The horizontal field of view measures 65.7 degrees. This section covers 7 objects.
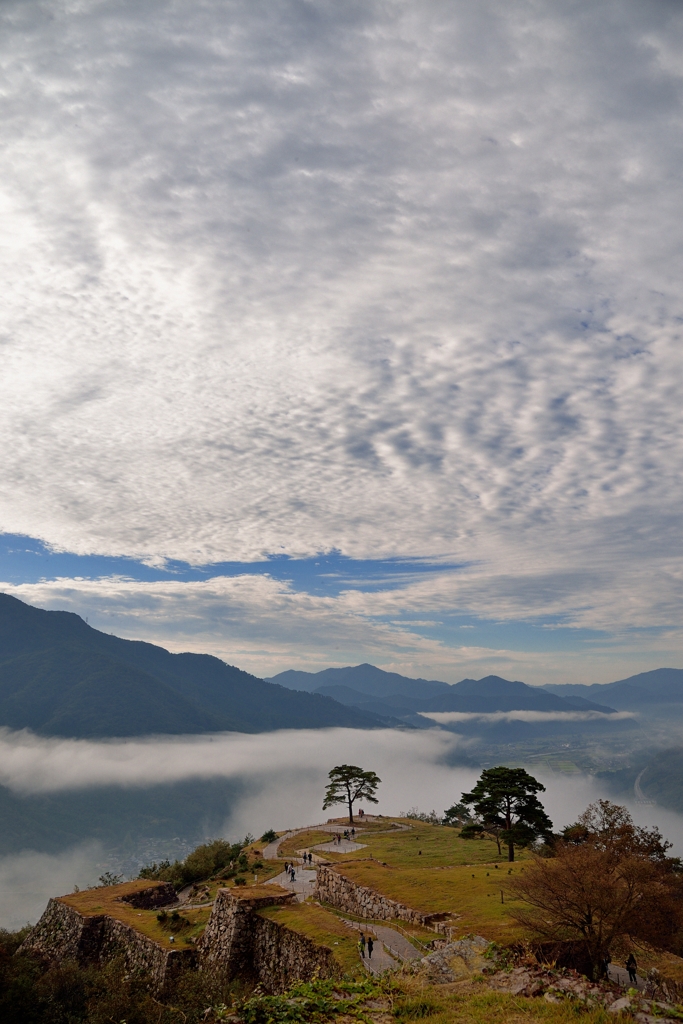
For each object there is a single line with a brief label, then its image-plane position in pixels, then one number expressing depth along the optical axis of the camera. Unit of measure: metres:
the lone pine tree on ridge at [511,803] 50.62
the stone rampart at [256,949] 30.03
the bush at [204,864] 67.44
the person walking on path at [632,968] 25.58
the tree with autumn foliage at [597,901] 25.52
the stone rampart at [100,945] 35.41
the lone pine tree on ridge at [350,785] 85.38
